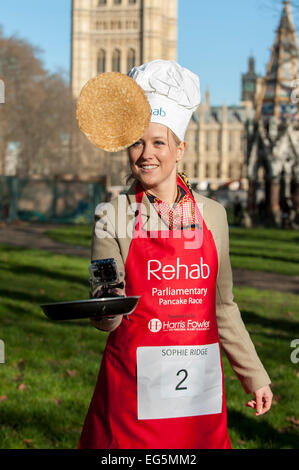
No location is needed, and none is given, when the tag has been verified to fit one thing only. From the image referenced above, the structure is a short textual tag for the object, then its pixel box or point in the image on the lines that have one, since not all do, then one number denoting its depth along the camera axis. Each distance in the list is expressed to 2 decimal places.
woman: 2.29
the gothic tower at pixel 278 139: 33.75
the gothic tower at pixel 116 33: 109.44
